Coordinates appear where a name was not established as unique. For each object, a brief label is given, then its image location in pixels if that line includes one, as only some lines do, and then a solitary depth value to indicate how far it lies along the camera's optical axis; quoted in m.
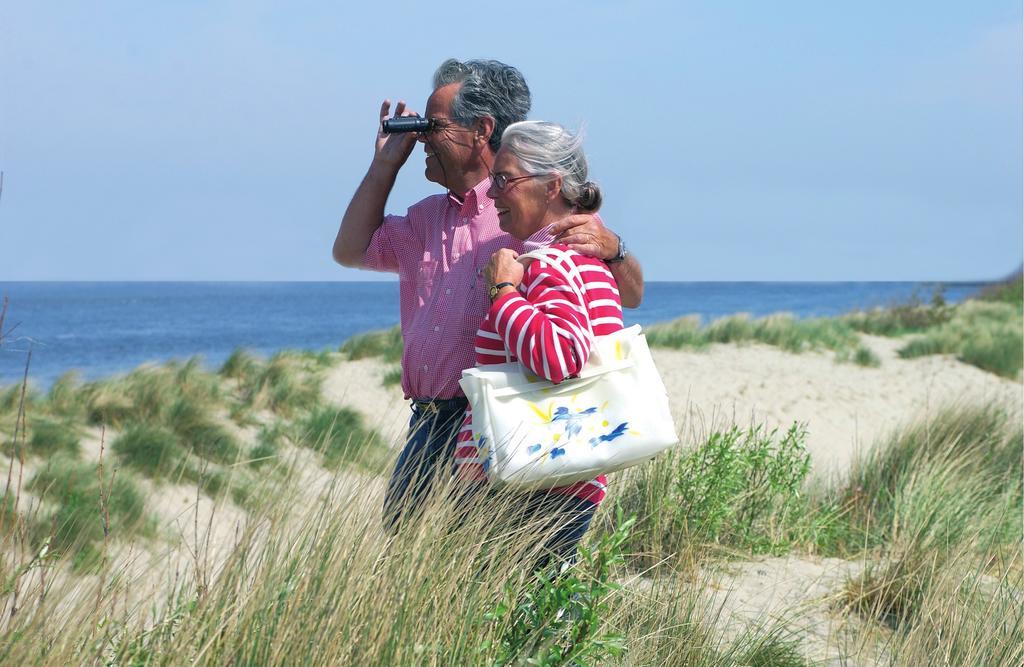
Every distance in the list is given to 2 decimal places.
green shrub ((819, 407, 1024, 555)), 9.59
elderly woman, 4.71
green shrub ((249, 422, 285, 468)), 16.00
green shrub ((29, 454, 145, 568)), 11.36
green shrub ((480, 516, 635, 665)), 4.72
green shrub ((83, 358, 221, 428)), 16.98
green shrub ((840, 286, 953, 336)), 41.47
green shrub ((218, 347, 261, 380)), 21.19
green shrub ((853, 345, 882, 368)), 30.41
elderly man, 5.66
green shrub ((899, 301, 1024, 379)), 29.42
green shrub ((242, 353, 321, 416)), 19.30
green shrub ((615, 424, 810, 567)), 8.87
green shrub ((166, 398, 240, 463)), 15.58
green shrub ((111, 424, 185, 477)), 14.43
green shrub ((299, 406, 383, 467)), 15.80
